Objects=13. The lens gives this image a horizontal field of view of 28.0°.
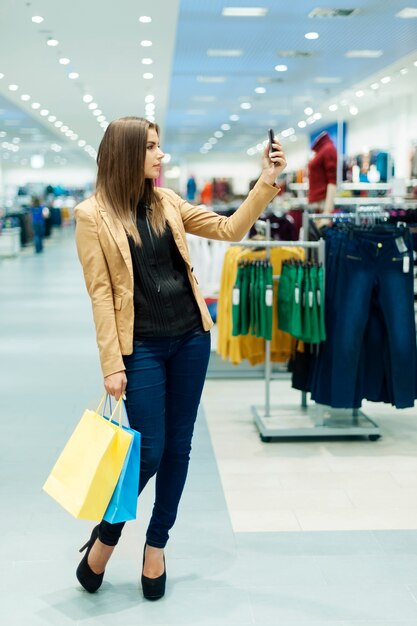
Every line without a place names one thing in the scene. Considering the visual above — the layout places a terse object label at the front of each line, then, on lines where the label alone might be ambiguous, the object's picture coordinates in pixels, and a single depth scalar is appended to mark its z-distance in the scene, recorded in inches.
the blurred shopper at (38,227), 749.3
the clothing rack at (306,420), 179.6
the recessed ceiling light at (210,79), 607.1
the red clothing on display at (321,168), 293.6
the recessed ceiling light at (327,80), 603.3
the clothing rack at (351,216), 199.2
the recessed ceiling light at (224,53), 488.7
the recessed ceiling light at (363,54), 494.0
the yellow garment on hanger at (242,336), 194.7
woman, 100.1
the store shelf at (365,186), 354.0
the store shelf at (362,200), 280.4
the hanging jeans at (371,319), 169.8
